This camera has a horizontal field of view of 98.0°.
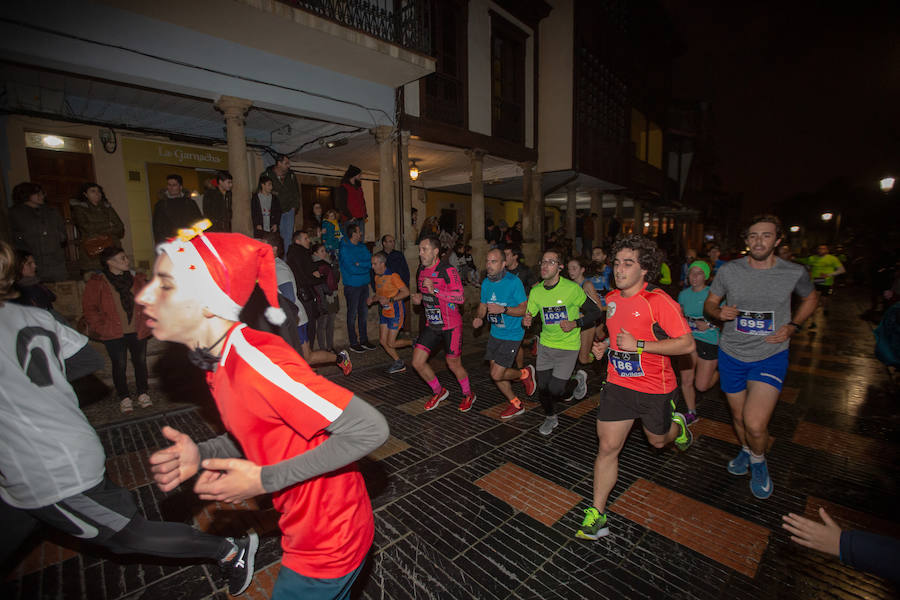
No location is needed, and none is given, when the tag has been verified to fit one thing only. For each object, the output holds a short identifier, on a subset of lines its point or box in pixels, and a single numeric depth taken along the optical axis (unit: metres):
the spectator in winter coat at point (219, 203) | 7.79
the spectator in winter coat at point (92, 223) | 6.60
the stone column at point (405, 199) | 10.66
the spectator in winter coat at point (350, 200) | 9.73
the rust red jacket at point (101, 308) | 5.21
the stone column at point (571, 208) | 17.39
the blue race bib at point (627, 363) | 3.21
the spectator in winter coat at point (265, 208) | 8.39
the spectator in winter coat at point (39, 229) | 6.11
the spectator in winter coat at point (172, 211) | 7.35
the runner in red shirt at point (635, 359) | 3.07
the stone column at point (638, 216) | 23.90
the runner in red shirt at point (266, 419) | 1.35
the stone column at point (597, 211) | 19.83
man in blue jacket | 8.34
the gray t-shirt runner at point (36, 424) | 1.92
